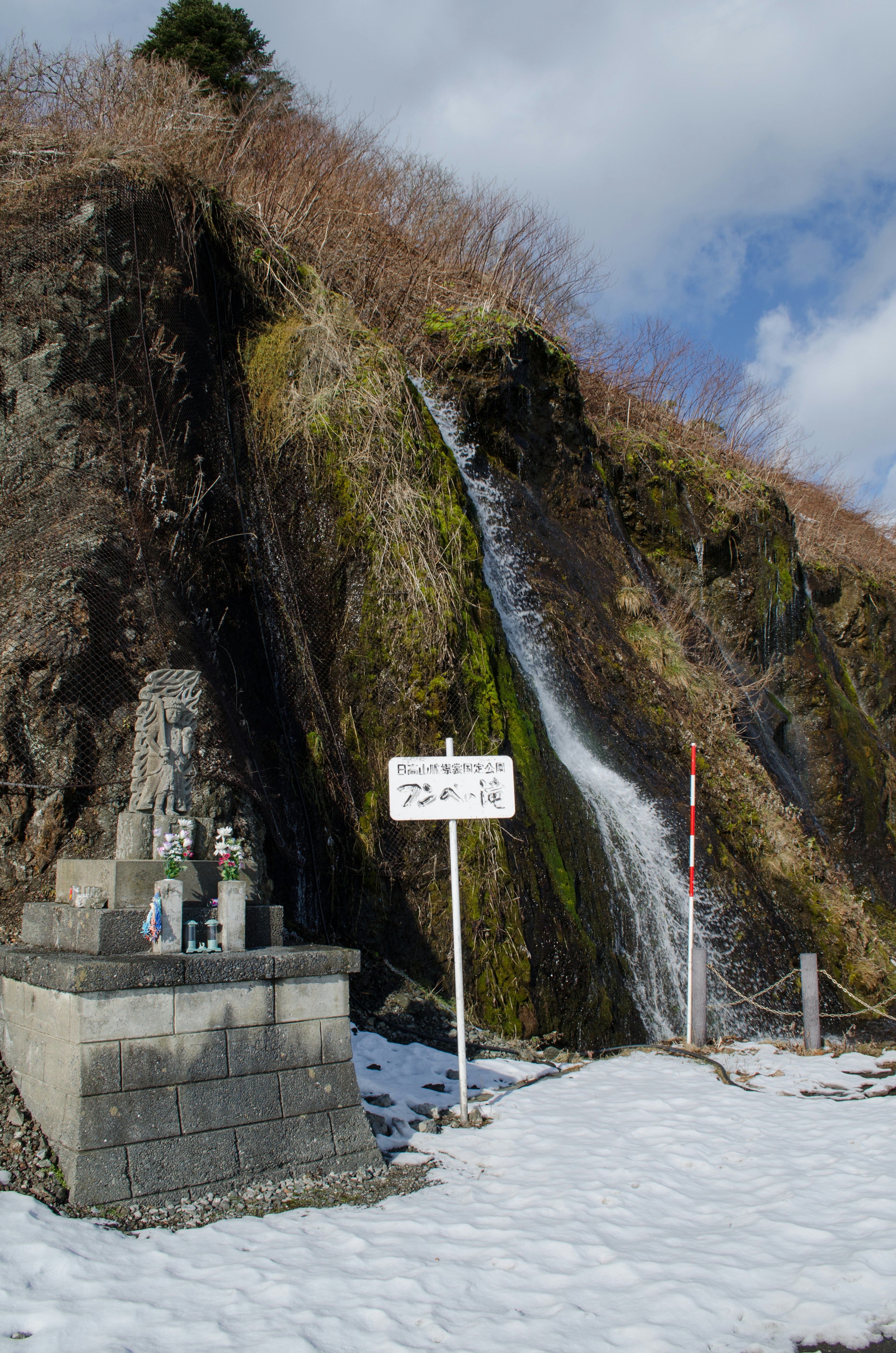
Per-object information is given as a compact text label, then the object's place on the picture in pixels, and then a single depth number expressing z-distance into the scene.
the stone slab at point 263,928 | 5.24
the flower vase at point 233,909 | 5.00
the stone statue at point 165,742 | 5.38
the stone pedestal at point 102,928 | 4.71
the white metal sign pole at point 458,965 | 5.58
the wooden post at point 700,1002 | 7.88
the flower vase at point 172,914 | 4.73
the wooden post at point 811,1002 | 8.16
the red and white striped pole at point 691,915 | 7.88
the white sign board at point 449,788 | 5.86
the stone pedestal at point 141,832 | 5.22
